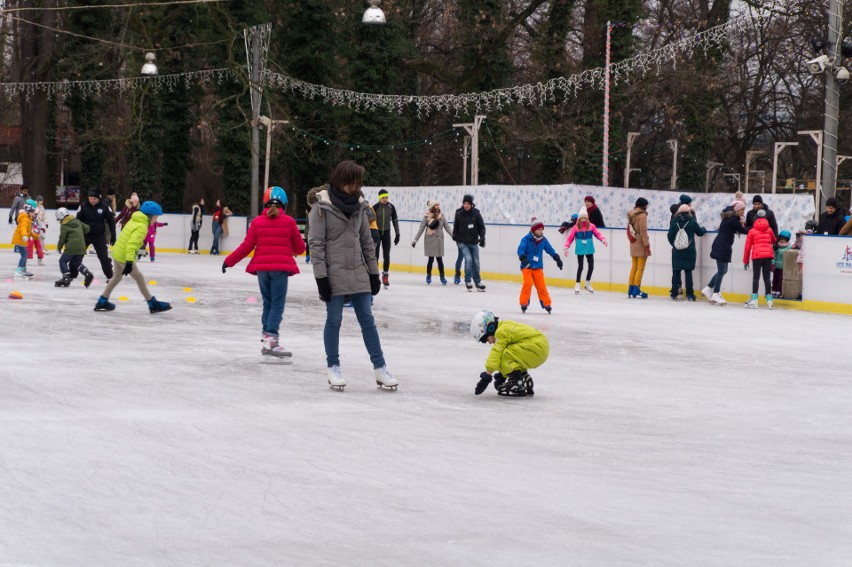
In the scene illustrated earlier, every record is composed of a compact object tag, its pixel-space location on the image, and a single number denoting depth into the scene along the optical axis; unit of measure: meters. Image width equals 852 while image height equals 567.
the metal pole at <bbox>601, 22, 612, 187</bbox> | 32.78
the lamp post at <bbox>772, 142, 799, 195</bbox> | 43.44
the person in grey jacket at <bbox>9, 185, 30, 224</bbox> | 34.66
